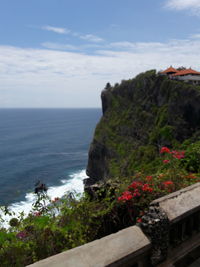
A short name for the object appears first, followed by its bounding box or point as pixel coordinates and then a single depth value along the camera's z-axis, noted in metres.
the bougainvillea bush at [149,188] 3.63
